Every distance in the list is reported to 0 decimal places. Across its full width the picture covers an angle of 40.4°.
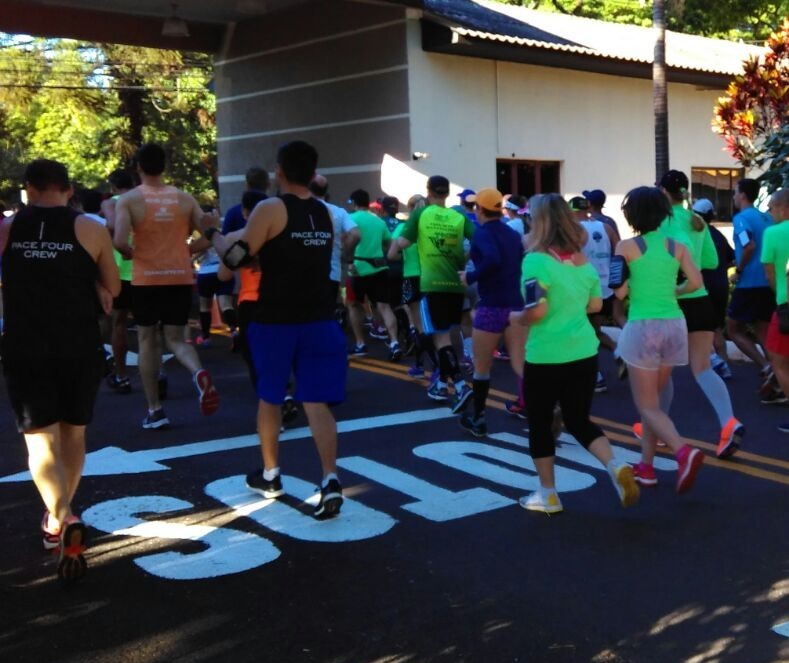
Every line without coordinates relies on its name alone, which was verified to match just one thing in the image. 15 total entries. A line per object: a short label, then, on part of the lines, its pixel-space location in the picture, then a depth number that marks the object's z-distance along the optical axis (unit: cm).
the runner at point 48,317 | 489
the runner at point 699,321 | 688
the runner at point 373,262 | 1136
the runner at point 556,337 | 557
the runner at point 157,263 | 749
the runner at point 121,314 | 912
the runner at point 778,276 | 750
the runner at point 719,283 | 841
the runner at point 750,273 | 915
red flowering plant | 1258
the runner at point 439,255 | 844
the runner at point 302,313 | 555
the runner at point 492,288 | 742
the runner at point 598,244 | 945
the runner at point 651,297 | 609
